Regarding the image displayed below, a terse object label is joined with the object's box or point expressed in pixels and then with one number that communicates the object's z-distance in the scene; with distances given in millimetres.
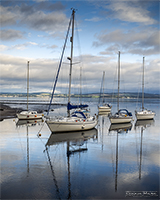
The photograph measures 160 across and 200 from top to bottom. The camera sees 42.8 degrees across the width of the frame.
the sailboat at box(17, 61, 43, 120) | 37875
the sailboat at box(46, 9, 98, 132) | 23922
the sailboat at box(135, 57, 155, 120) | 43000
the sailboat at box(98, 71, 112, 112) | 61956
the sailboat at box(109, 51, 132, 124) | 34297
